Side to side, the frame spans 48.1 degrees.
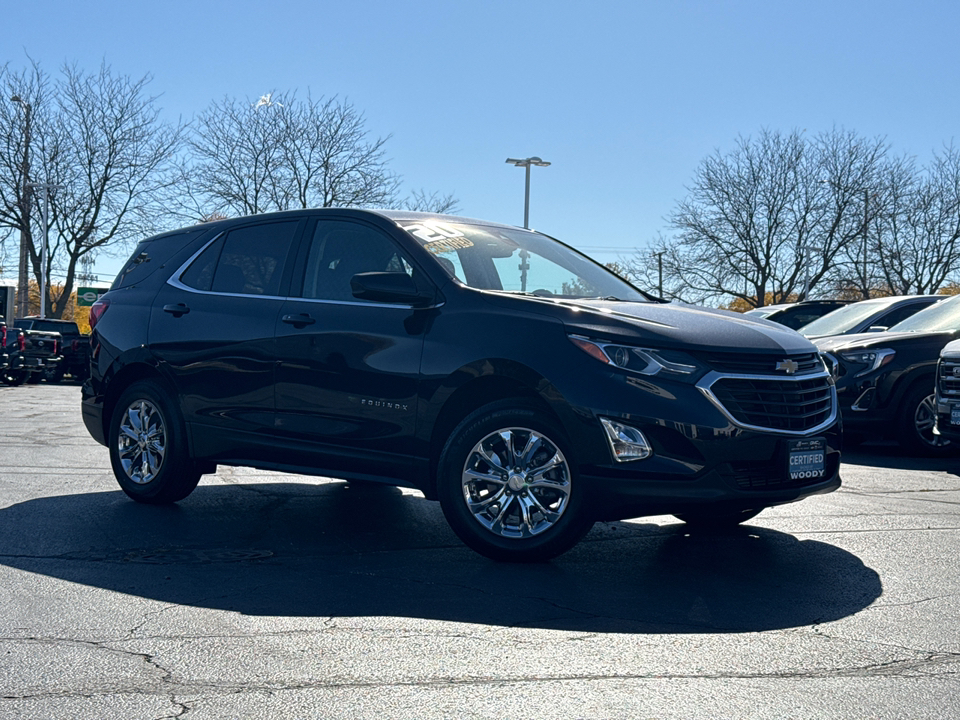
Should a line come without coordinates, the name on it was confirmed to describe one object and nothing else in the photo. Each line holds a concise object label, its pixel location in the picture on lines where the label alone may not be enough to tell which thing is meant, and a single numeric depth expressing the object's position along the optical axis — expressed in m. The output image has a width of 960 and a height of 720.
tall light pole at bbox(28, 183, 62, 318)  37.19
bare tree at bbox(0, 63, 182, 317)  37.62
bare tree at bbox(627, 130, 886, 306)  40.56
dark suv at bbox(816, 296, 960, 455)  10.37
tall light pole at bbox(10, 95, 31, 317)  37.02
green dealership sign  40.19
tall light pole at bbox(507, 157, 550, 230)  37.91
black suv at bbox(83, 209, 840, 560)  4.98
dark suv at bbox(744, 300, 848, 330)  17.52
